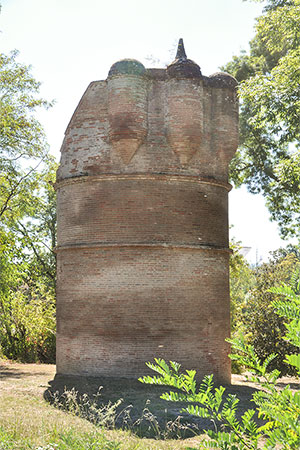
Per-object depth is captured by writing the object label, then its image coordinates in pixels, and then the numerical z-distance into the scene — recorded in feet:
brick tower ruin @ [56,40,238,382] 43.16
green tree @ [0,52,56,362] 62.69
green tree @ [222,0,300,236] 46.29
